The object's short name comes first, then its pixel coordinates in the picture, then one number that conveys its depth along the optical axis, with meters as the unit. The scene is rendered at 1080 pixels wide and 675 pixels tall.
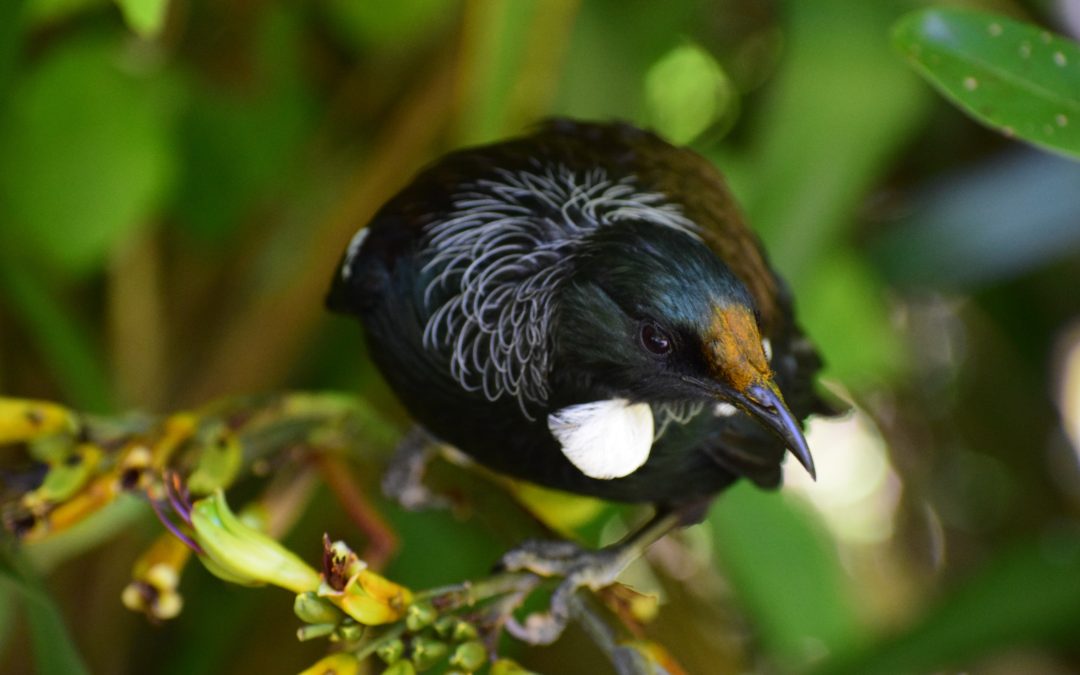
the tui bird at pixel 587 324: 2.07
